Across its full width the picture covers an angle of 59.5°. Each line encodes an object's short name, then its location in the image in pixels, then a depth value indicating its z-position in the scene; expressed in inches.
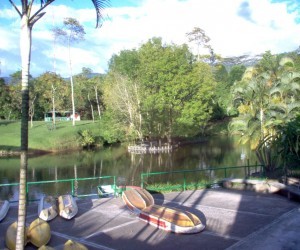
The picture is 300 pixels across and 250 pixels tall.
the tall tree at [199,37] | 2054.2
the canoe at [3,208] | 352.5
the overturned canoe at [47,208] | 346.0
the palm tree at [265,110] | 605.0
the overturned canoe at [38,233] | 275.9
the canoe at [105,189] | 572.7
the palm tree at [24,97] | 177.6
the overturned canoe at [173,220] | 304.5
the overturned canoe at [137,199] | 365.8
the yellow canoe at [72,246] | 249.7
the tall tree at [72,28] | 1481.8
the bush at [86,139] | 1429.5
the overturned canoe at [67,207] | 353.8
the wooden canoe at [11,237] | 263.0
